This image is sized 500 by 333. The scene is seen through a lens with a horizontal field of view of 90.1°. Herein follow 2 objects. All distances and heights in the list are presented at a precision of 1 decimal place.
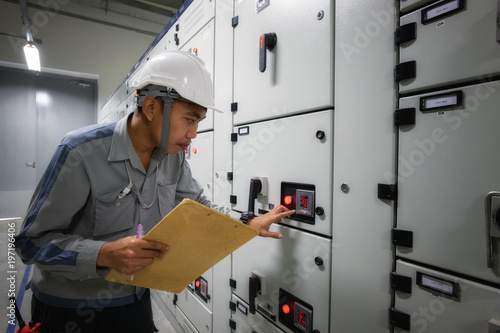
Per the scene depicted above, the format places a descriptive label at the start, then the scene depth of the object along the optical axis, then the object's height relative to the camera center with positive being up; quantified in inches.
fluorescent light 148.2 +65.6
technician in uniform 35.3 -6.8
